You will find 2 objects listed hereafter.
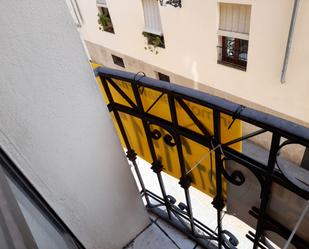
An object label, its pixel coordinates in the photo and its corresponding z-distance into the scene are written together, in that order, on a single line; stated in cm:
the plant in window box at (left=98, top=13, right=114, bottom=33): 666
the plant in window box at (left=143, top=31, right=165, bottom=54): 550
